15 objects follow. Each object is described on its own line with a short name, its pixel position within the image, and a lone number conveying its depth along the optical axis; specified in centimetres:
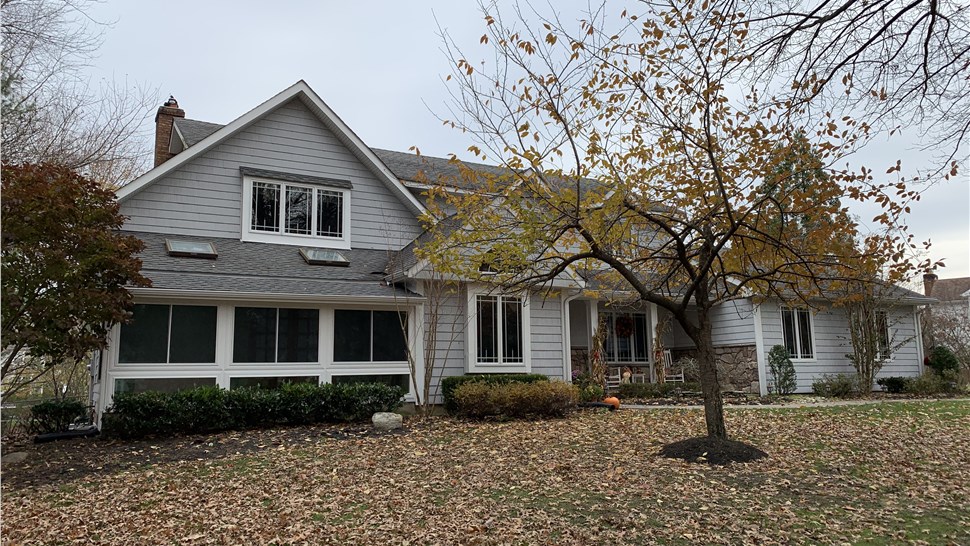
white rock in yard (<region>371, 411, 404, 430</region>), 1112
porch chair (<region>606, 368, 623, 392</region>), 1720
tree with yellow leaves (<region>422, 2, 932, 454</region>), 811
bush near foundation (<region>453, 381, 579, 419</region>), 1219
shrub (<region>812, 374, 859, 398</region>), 1702
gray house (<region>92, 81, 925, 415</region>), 1162
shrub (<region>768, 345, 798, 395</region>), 1712
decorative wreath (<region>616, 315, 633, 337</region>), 1959
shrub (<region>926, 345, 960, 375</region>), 1961
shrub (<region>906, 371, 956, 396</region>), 1747
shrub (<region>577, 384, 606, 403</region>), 1441
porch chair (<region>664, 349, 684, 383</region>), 1828
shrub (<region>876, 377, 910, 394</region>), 1805
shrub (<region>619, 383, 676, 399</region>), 1664
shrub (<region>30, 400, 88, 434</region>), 1122
